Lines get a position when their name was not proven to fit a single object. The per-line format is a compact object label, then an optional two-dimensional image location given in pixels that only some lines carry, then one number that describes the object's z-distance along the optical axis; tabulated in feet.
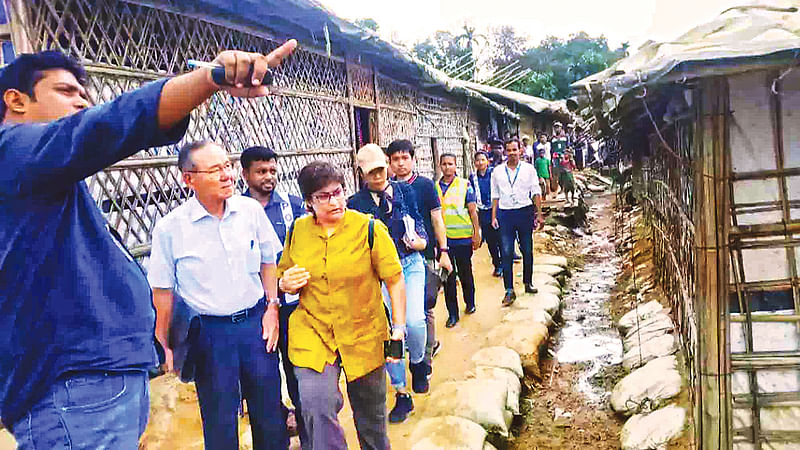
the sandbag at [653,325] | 18.70
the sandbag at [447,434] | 11.72
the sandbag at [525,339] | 18.04
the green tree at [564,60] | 105.93
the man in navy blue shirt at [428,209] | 14.57
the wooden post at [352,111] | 24.64
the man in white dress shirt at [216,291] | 9.15
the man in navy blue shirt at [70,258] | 4.29
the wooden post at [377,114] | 27.86
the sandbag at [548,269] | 28.58
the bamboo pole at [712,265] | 9.29
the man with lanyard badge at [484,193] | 26.19
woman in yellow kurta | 9.16
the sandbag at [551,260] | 30.91
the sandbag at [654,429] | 12.39
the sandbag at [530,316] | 20.85
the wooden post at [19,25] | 11.12
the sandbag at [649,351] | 16.78
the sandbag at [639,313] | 20.85
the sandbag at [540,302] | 22.54
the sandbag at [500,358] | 16.47
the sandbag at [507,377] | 15.07
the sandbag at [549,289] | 24.76
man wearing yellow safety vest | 19.62
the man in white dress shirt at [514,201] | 21.53
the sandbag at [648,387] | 14.14
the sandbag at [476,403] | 13.29
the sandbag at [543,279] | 26.31
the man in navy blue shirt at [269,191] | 11.53
